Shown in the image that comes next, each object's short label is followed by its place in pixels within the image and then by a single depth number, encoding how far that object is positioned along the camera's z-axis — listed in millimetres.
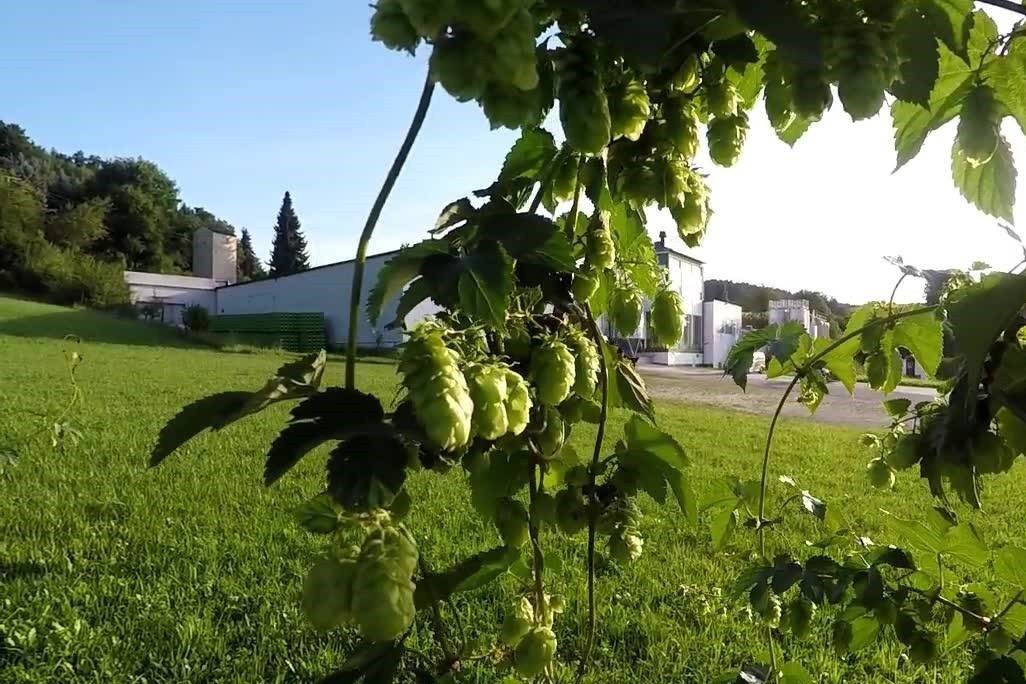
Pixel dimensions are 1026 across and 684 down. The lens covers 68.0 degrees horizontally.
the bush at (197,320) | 30516
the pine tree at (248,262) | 59281
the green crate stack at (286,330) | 28562
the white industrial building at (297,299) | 29414
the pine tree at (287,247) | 56125
